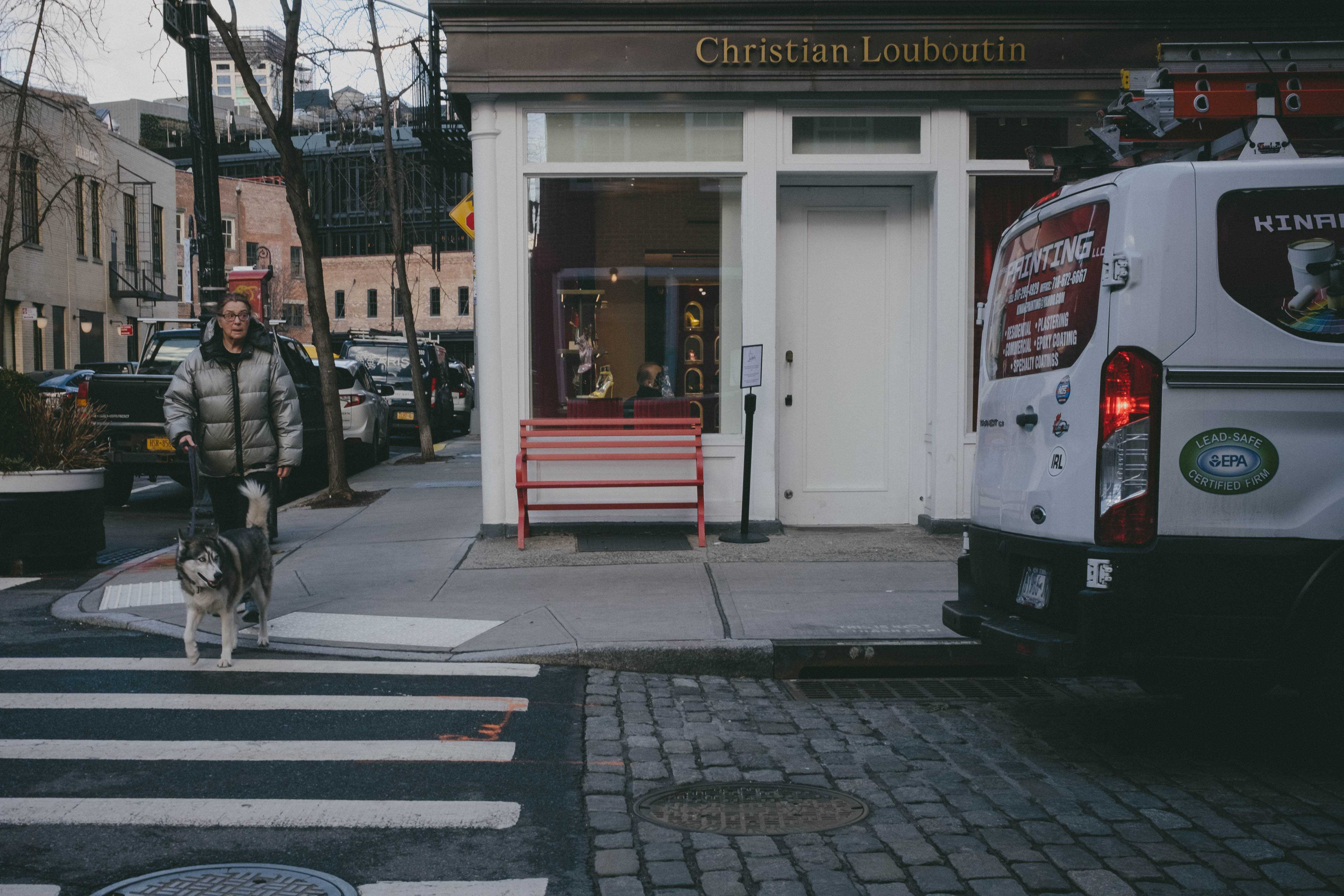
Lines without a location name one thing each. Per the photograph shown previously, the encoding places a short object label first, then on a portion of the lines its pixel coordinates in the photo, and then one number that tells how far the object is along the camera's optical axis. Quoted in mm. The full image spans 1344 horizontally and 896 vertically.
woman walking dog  7496
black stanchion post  9727
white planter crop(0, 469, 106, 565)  9070
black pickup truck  12695
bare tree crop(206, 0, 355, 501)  13156
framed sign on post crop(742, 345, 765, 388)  9688
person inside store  10602
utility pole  12258
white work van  4449
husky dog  6242
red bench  9977
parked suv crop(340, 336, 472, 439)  24281
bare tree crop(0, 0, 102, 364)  17656
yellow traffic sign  12781
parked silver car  18016
